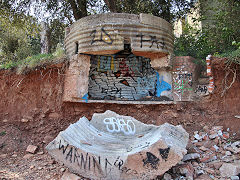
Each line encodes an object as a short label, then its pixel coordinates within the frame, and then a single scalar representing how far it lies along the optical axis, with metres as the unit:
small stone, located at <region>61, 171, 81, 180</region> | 3.57
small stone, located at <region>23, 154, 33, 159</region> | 5.44
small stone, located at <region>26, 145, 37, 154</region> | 5.68
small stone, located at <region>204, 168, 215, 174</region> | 3.86
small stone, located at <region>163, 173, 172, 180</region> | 3.51
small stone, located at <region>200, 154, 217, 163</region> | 4.41
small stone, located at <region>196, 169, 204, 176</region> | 3.81
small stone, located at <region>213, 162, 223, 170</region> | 4.01
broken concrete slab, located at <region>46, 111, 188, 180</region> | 3.31
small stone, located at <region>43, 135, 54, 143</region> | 6.03
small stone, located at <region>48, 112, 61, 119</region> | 6.45
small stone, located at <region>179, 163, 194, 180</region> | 3.66
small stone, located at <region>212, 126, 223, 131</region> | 5.68
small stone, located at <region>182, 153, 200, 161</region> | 4.27
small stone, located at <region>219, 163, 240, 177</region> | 3.62
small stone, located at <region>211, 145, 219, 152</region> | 4.95
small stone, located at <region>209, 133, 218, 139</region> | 5.37
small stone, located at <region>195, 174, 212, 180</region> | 3.69
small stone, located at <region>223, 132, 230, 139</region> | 5.39
